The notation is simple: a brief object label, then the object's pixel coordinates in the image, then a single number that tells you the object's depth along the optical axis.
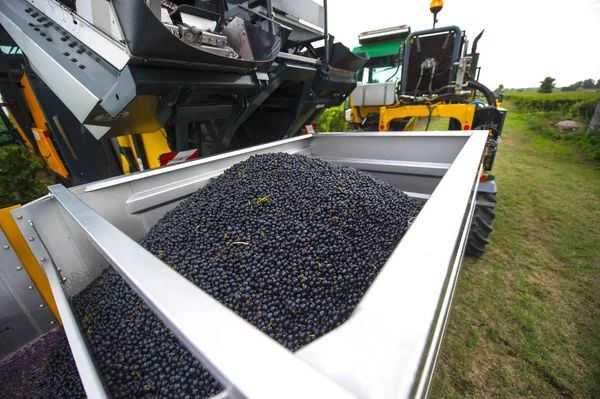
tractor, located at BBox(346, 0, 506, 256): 2.58
